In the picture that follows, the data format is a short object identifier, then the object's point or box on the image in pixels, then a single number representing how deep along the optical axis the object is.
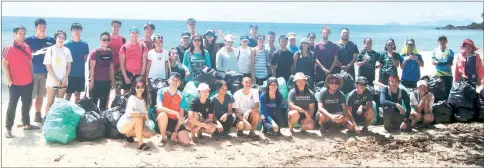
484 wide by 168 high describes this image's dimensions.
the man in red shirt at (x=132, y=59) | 7.12
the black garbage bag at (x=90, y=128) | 6.20
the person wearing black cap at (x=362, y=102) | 7.07
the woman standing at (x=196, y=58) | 7.53
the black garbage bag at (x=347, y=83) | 7.98
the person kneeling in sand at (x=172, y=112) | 6.23
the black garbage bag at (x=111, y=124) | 6.38
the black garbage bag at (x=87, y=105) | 6.74
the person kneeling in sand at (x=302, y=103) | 6.92
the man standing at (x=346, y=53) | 8.57
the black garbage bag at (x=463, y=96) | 7.93
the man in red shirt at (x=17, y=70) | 6.31
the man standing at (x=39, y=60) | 7.09
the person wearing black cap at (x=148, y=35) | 7.60
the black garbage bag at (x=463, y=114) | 7.92
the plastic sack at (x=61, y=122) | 6.02
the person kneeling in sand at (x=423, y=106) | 7.39
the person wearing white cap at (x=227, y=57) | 7.84
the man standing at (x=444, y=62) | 8.32
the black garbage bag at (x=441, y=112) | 7.82
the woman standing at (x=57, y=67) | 6.69
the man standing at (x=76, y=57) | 7.10
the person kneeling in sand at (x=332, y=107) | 6.95
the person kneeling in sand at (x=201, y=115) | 6.35
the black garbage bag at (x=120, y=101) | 6.77
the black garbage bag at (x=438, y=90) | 8.12
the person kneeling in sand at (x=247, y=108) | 6.67
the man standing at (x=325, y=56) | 8.43
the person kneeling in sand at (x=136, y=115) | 5.97
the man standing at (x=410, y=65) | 8.36
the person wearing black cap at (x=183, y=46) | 7.87
